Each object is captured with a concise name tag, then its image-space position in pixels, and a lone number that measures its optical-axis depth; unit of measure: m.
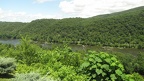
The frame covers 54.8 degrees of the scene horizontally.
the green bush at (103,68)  4.52
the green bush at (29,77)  5.21
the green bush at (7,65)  9.56
